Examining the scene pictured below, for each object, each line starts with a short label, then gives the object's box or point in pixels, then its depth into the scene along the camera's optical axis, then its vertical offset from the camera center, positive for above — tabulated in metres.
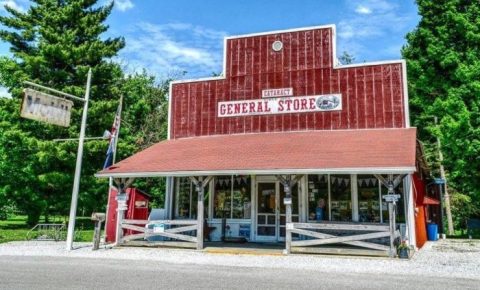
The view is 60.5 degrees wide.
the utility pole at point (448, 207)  22.24 +0.66
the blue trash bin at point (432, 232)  16.75 -0.52
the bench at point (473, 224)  19.58 -0.20
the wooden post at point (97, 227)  12.48 -0.46
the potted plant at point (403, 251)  10.47 -0.82
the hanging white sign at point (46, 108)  11.16 +2.89
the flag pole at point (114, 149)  14.13 +2.13
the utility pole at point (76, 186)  12.34 +0.77
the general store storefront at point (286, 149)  11.67 +2.13
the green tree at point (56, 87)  21.38 +6.18
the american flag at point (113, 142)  13.93 +2.39
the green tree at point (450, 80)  17.69 +6.87
